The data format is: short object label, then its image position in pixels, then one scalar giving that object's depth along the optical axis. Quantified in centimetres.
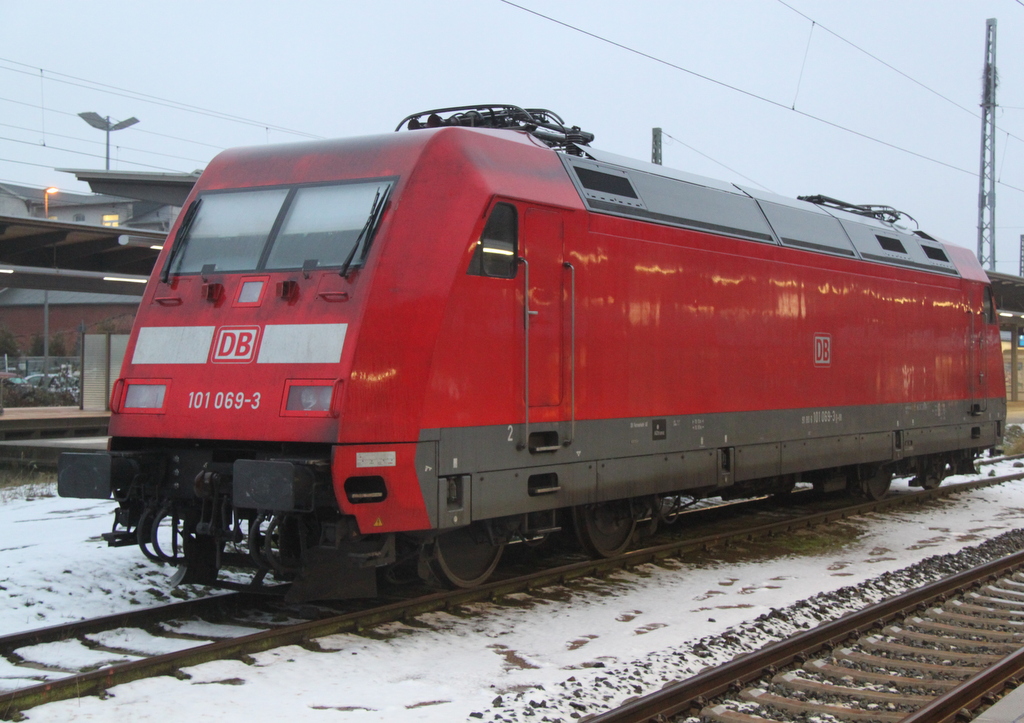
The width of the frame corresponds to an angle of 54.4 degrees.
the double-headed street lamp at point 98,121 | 3782
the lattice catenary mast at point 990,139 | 2839
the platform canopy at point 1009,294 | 2680
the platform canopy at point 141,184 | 2892
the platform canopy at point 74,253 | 1593
